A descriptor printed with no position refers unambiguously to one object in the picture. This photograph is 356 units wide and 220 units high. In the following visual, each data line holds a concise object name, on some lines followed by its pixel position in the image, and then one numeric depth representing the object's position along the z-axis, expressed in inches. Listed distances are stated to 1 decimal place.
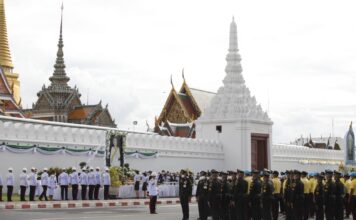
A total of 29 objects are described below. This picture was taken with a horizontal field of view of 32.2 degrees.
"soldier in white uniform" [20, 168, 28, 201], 971.9
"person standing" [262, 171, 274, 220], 604.7
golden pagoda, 2429.3
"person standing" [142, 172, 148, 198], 1126.0
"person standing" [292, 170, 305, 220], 631.2
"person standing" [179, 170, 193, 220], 710.5
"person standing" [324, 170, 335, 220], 645.9
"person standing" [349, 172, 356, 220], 714.2
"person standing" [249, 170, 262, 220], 601.9
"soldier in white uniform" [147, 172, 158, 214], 794.2
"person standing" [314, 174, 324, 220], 654.5
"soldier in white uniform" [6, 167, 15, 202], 954.7
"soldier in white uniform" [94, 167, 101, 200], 1040.2
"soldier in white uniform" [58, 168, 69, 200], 1005.2
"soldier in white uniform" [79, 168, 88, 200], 1028.5
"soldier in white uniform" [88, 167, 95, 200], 1031.6
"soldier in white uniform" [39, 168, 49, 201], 995.3
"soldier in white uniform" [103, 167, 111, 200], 1052.5
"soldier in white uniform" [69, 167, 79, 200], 1016.2
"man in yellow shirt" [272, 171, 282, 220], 718.9
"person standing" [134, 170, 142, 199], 1129.4
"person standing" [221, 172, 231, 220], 657.6
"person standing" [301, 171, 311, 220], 666.2
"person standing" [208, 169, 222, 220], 666.2
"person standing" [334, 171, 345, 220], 648.4
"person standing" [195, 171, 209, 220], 679.1
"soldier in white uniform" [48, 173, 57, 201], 1008.9
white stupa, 1497.3
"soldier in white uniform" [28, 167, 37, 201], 977.5
